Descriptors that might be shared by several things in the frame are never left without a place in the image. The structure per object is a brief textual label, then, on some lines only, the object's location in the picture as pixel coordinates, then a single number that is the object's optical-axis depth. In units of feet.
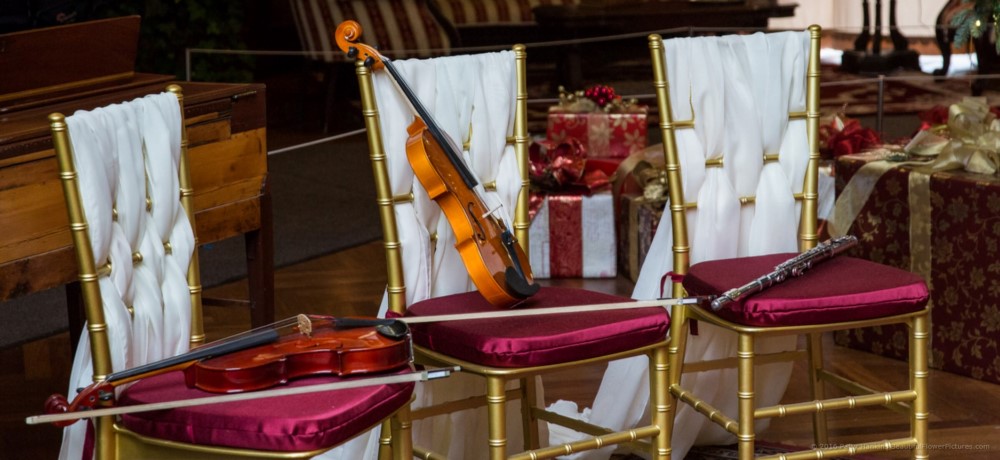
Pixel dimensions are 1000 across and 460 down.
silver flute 14.97
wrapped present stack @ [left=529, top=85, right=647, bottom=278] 28.68
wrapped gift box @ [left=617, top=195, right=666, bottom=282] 27.17
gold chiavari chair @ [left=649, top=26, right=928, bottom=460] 15.06
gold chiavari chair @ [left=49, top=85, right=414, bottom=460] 11.61
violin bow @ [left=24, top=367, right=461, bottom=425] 11.44
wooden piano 15.35
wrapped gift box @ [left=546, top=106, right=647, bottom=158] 31.22
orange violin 14.15
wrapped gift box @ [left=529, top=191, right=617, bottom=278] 28.71
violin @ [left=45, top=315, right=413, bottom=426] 11.79
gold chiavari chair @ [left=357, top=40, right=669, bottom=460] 13.66
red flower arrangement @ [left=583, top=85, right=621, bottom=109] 31.58
